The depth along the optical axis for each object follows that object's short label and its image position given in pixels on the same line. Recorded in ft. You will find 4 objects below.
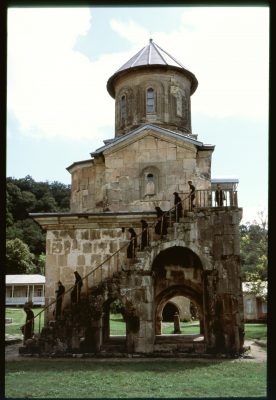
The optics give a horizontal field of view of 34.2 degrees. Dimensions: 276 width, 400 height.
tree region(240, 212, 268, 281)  103.96
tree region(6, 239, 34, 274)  186.60
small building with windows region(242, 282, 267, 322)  132.16
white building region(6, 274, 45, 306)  171.42
